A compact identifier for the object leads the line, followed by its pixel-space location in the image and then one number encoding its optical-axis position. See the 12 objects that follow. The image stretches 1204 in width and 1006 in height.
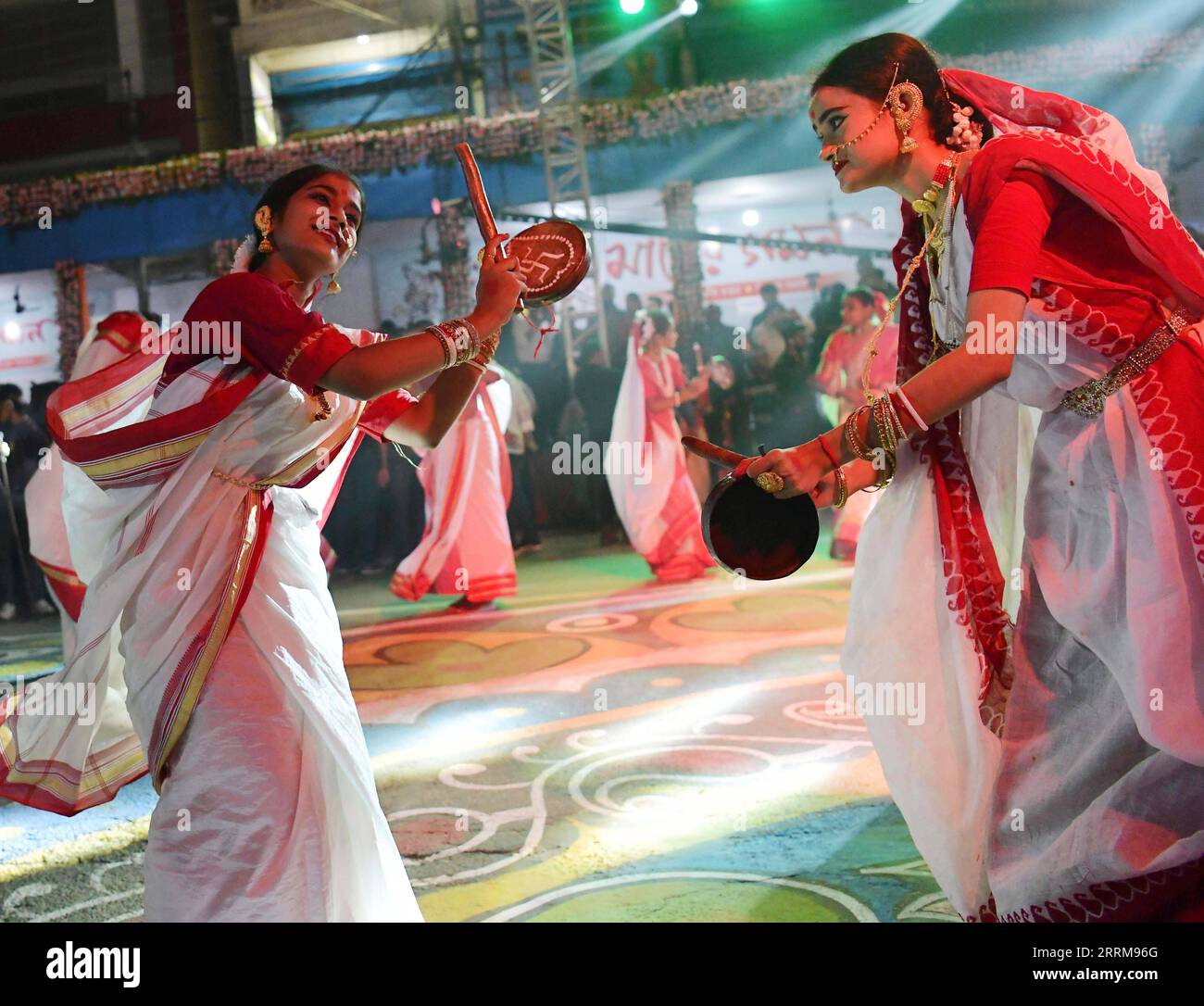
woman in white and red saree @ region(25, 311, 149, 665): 3.53
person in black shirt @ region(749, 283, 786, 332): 9.96
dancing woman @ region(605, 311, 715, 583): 7.07
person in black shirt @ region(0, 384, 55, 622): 8.11
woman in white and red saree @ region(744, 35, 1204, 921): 1.66
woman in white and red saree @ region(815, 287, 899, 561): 7.00
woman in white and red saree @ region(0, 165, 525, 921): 1.74
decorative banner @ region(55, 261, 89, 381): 10.13
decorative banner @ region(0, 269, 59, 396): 10.33
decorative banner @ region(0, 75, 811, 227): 9.27
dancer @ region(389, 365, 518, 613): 6.38
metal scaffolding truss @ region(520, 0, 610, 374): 8.59
